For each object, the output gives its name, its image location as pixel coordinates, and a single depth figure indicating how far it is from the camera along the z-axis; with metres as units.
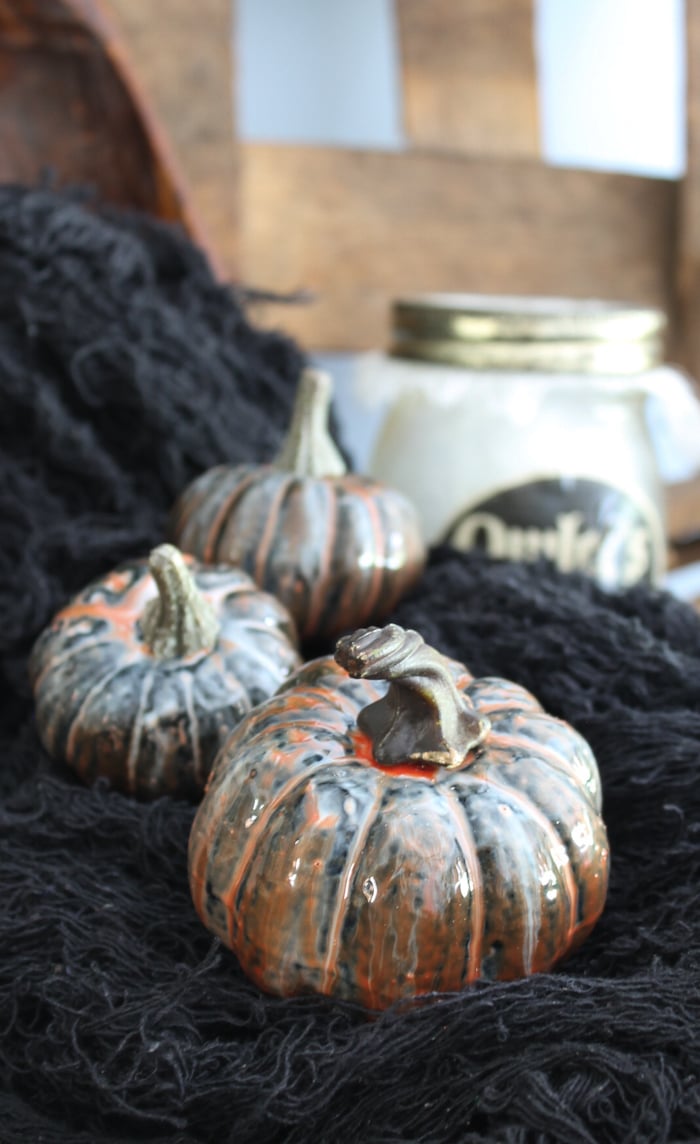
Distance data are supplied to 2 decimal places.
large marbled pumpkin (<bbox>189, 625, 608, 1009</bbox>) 0.31
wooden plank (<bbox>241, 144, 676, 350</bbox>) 0.69
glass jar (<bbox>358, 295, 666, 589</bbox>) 0.51
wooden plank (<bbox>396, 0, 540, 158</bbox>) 0.69
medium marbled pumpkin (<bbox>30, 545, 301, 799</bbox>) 0.37
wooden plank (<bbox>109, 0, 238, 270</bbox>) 0.61
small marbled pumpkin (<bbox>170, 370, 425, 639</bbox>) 0.42
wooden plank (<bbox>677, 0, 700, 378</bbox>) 0.72
